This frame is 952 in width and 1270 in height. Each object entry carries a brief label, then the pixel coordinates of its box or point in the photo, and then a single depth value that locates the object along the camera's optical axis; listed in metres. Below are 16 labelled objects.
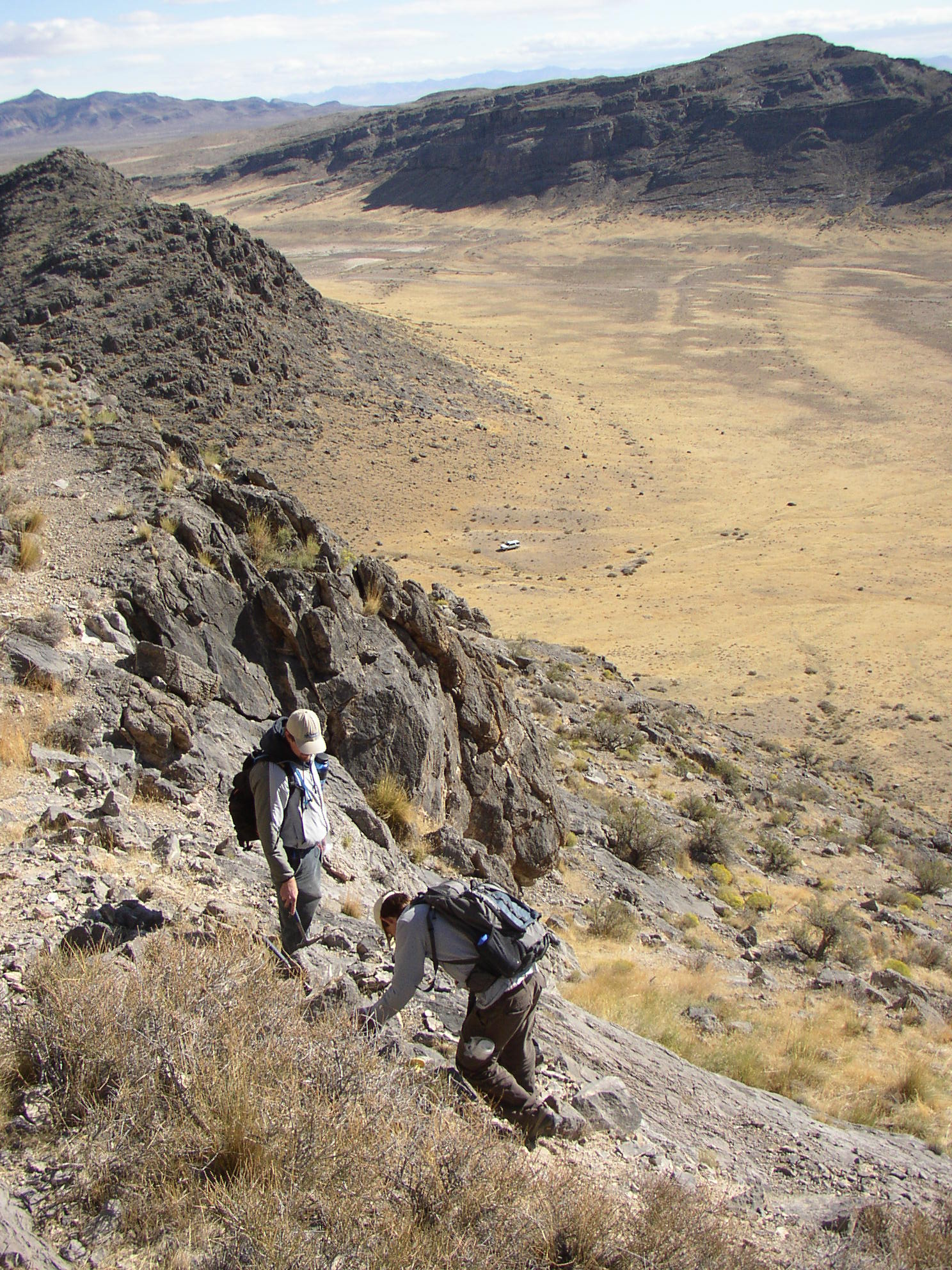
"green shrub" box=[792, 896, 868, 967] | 10.70
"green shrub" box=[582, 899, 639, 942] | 9.65
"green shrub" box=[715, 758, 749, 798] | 15.79
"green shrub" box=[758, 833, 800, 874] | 13.45
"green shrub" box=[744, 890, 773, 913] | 11.97
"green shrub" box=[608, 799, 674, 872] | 12.07
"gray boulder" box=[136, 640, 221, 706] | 7.58
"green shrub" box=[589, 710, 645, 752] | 15.77
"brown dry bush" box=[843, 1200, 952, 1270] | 4.20
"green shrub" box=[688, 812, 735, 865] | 13.05
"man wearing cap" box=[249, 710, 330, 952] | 4.63
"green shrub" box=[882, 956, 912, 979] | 10.91
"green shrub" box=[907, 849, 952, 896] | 13.92
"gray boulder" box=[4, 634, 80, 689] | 6.86
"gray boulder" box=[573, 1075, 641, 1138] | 4.81
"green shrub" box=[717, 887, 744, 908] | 11.95
